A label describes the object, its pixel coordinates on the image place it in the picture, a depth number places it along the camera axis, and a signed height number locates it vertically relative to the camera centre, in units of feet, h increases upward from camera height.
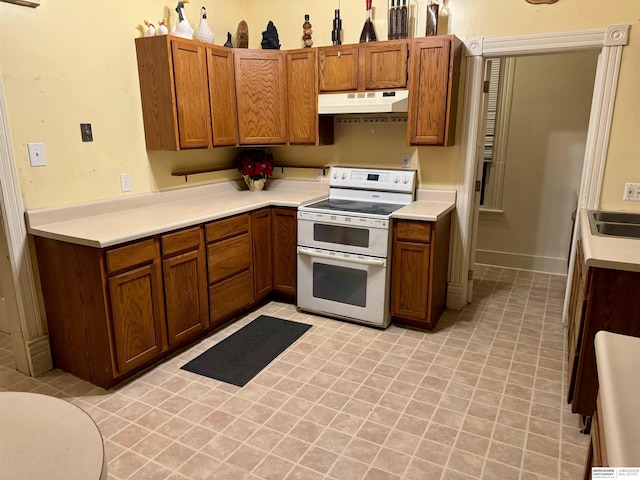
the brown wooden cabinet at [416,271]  10.02 -3.05
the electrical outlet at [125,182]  9.92 -0.97
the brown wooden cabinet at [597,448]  3.21 -2.44
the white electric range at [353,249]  10.32 -2.65
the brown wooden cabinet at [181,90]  9.69 +1.08
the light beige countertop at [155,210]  8.00 -1.61
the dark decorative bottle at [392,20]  10.44 +2.71
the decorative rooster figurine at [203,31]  10.67 +2.52
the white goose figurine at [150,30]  9.66 +2.34
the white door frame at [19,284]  7.80 -2.71
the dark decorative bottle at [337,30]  11.27 +2.68
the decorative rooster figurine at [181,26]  10.03 +2.50
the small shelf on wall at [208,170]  11.39 -0.87
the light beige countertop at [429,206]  9.90 -1.68
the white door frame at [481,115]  9.30 +0.47
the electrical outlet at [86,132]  8.98 +0.13
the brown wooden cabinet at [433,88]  9.87 +1.10
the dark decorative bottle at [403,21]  10.34 +2.67
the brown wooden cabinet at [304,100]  11.40 +0.96
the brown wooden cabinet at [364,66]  10.34 +1.68
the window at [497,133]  14.25 +0.12
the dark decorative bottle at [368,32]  10.81 +2.52
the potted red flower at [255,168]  12.96 -0.87
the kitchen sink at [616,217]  9.16 -1.68
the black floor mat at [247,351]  8.80 -4.54
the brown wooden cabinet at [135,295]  7.84 -3.02
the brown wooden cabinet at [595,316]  6.37 -2.62
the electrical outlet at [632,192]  9.53 -1.19
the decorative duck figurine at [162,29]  9.69 +2.34
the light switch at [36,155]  8.16 -0.30
